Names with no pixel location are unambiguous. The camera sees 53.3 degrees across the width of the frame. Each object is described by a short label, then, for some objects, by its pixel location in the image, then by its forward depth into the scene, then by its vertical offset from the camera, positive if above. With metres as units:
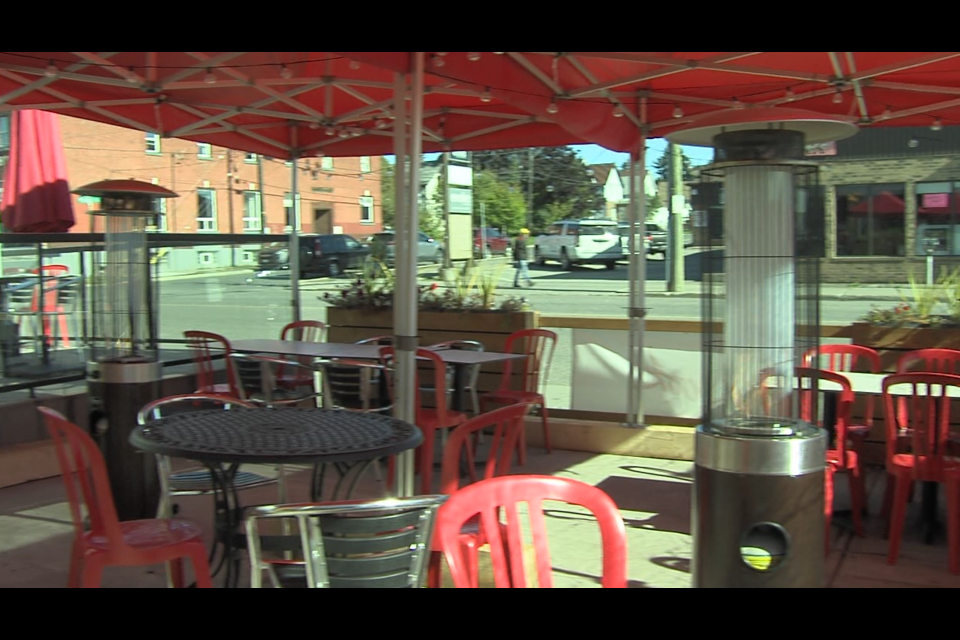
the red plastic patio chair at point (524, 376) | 6.14 -0.75
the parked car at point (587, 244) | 28.11 +0.76
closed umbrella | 6.51 +0.63
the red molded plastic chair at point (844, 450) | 4.30 -0.85
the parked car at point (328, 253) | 24.77 +0.49
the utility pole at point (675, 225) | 18.36 +0.90
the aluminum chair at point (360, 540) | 2.20 -0.63
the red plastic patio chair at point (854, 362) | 4.84 -0.55
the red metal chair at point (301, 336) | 6.61 -0.51
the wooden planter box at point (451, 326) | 7.00 -0.42
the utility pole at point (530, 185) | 37.19 +3.33
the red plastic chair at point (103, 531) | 2.77 -0.80
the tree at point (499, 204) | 35.12 +2.42
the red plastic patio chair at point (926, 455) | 3.94 -0.81
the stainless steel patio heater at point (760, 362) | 2.66 -0.28
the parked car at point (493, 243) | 29.94 +0.89
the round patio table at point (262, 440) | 2.75 -0.52
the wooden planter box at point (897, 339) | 5.67 -0.43
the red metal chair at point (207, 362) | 6.33 -0.61
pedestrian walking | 22.61 +0.35
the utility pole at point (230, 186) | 28.71 +2.66
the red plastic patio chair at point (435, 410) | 5.14 -0.78
